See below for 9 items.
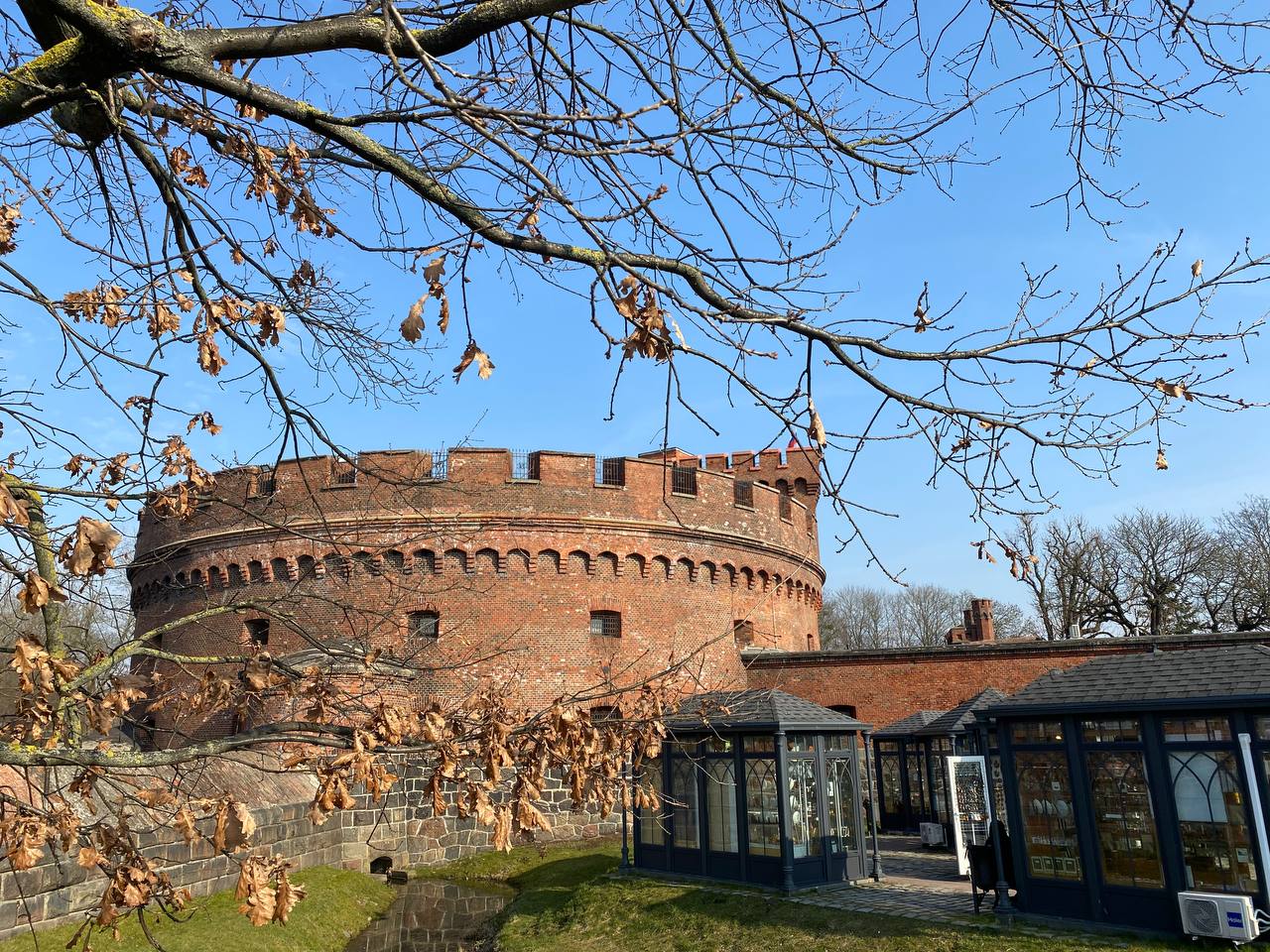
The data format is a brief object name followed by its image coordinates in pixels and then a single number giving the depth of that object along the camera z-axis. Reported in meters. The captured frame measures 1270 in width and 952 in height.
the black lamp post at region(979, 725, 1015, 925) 10.56
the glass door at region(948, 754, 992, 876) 14.00
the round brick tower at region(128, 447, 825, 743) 19.58
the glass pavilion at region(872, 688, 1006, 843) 18.50
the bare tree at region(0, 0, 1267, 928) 3.30
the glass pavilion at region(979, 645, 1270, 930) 9.33
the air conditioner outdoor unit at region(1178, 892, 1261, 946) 8.69
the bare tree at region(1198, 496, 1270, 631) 33.94
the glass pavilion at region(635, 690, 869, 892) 13.15
